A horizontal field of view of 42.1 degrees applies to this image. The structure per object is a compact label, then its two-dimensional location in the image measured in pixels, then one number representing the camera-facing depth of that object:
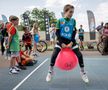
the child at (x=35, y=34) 6.72
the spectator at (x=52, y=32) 8.92
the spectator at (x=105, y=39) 7.19
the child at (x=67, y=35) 3.25
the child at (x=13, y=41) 3.99
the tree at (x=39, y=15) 35.36
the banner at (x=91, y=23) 13.40
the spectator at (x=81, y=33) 9.29
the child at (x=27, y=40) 5.95
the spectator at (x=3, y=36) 6.46
